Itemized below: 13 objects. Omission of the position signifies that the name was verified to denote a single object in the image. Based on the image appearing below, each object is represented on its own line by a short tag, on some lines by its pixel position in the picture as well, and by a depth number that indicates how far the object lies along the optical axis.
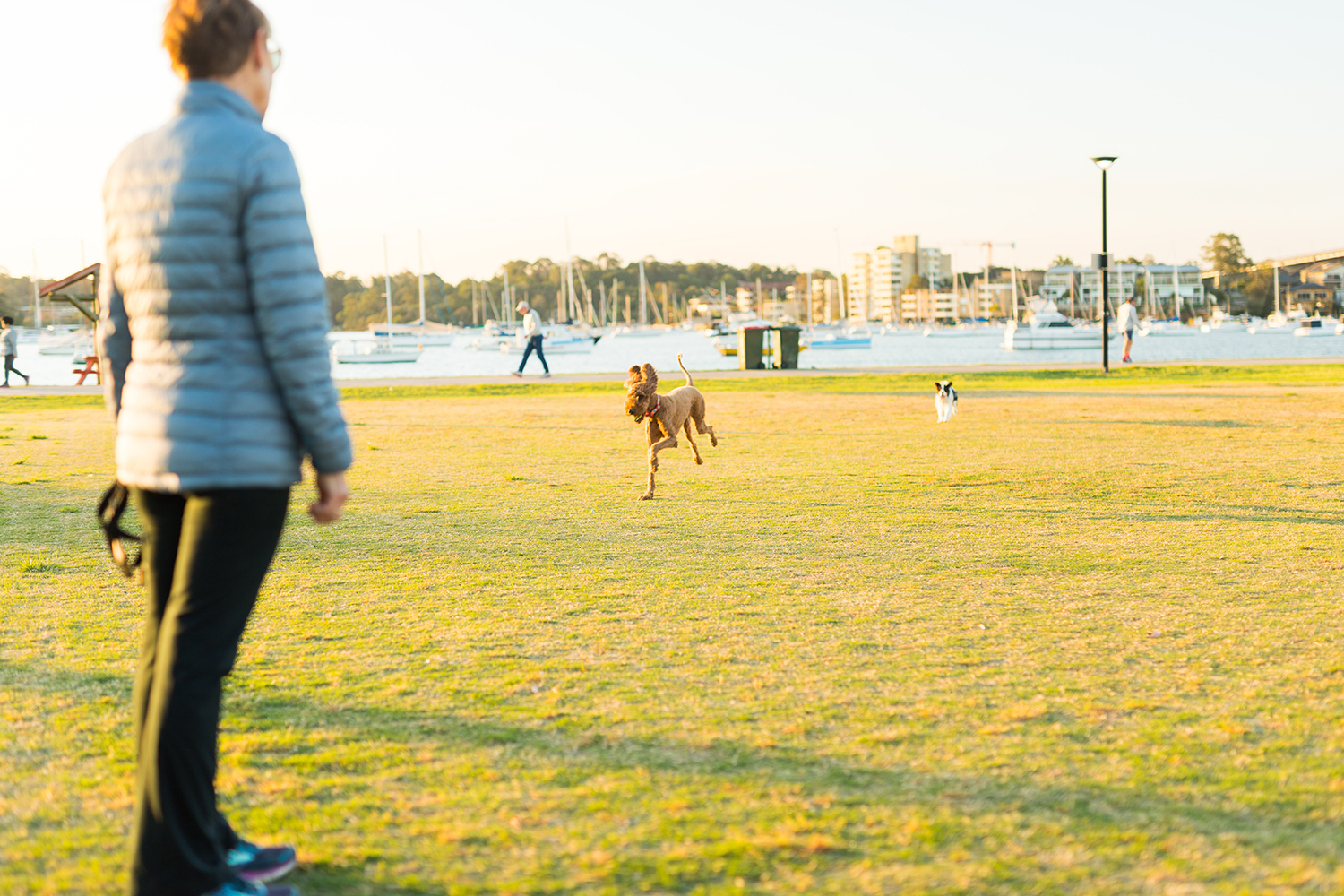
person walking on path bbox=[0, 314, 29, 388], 26.47
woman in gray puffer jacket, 2.34
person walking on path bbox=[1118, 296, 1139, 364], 28.05
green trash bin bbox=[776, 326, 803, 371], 29.11
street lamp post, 24.77
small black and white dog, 14.92
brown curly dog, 8.80
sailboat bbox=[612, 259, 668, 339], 121.88
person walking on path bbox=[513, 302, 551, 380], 25.41
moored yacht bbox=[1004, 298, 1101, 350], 76.62
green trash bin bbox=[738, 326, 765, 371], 29.17
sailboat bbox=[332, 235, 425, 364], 67.69
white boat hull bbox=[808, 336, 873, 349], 96.25
